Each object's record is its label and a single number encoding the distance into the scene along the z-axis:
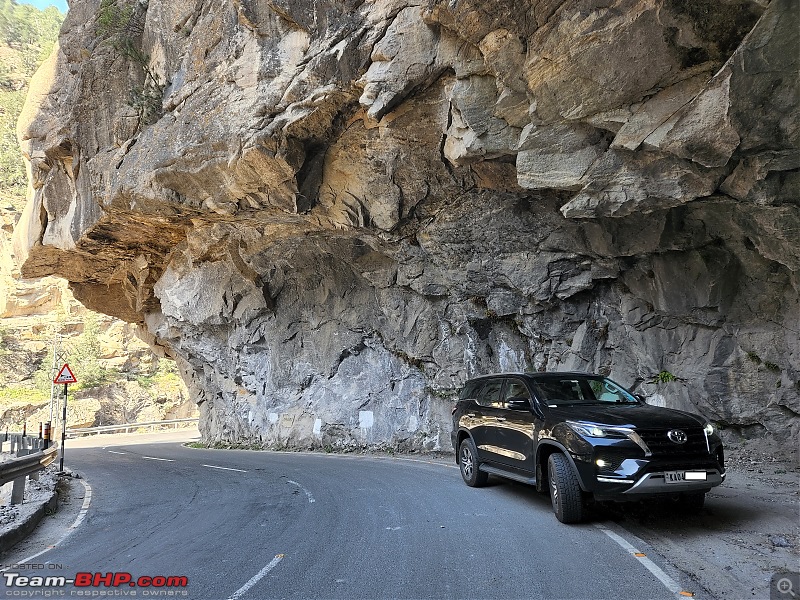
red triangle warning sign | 14.07
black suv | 6.03
